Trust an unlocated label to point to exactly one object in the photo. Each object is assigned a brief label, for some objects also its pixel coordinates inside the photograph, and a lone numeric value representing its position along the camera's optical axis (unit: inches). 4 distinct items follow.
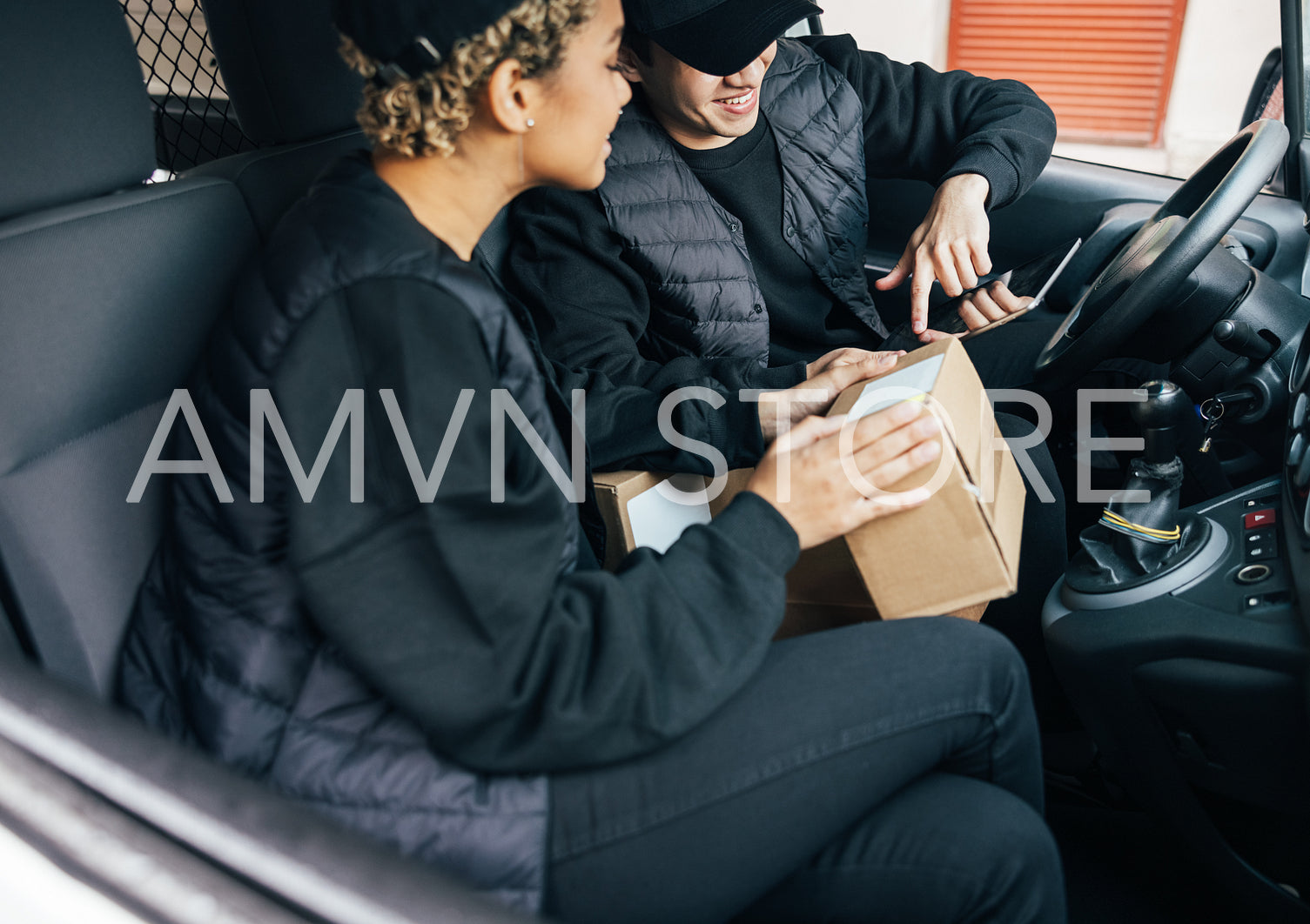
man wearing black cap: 55.8
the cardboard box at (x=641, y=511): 48.1
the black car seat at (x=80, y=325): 33.9
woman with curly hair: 29.4
